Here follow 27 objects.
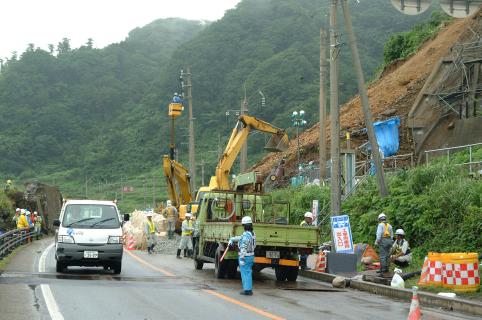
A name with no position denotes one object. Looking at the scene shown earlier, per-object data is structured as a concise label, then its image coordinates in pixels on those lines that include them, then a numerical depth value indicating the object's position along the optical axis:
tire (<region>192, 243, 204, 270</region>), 23.11
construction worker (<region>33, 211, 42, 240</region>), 43.32
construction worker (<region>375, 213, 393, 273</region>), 19.42
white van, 19.31
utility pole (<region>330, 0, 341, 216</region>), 23.19
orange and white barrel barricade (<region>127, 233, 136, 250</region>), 34.94
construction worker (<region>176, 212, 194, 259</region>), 28.33
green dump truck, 18.98
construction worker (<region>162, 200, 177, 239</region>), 40.47
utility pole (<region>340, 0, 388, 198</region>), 22.89
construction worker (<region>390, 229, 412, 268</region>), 20.31
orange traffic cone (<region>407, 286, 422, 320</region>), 9.91
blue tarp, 40.66
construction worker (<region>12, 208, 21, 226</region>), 40.50
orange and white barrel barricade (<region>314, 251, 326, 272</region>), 22.17
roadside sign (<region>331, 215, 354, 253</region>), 21.64
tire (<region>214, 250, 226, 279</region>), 19.70
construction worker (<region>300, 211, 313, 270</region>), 22.39
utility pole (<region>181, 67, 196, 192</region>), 49.94
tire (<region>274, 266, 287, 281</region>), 19.95
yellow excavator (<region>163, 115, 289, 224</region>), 31.62
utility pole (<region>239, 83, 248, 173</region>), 39.30
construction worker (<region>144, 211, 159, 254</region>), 30.84
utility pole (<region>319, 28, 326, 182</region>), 31.12
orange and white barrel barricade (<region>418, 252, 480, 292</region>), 15.88
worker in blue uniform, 15.57
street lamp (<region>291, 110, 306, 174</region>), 40.03
